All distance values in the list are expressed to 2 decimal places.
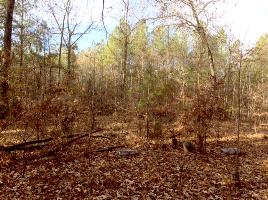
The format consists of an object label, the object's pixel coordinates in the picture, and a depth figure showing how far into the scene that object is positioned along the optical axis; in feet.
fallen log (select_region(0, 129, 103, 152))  22.79
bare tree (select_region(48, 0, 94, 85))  63.63
